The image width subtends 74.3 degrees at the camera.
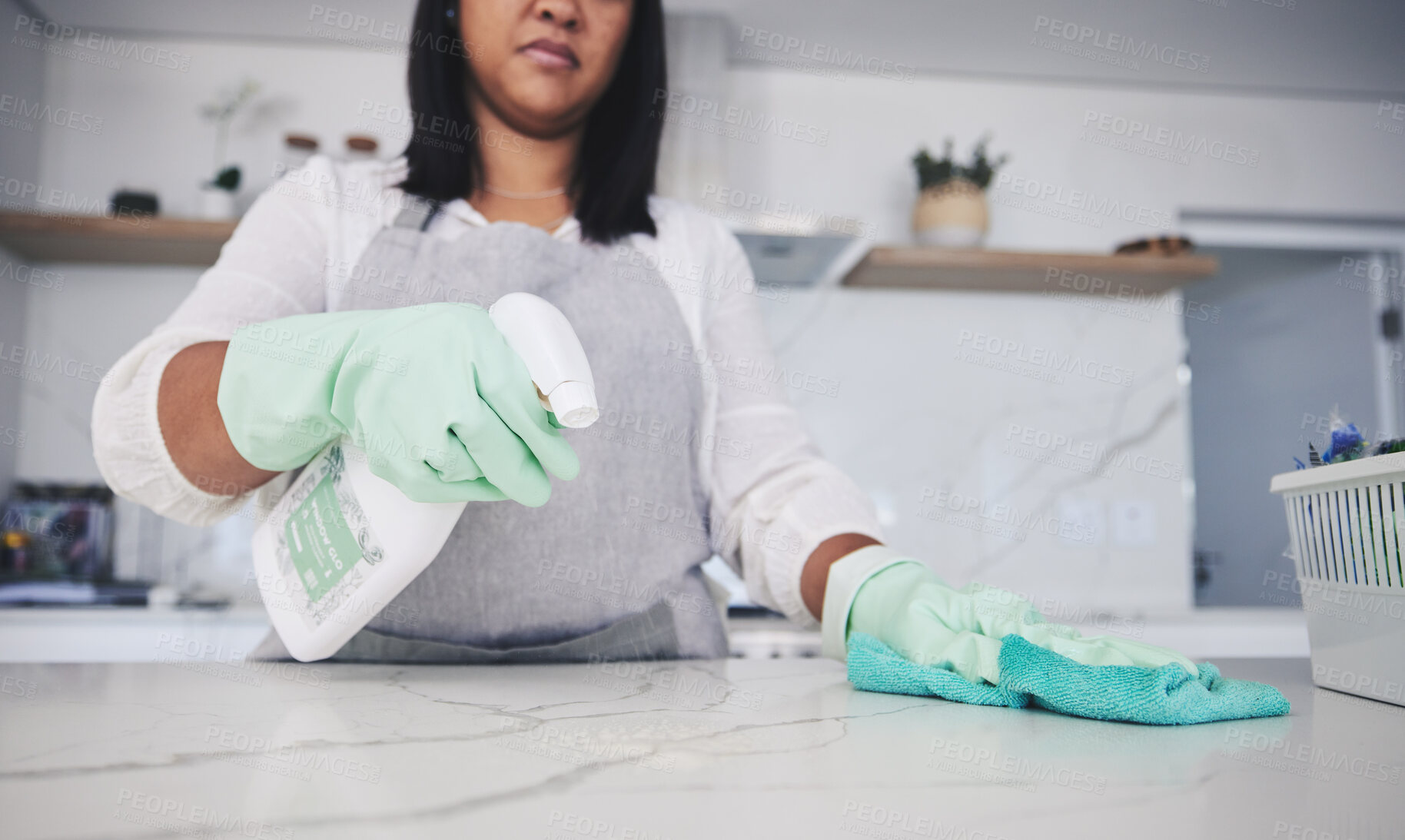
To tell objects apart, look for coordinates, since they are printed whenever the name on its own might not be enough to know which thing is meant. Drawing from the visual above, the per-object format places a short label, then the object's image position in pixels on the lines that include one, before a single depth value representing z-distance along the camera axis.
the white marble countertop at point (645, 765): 0.31
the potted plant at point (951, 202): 1.96
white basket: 0.52
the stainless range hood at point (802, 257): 1.79
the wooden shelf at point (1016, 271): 1.93
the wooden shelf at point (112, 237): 1.70
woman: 0.57
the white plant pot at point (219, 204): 1.81
